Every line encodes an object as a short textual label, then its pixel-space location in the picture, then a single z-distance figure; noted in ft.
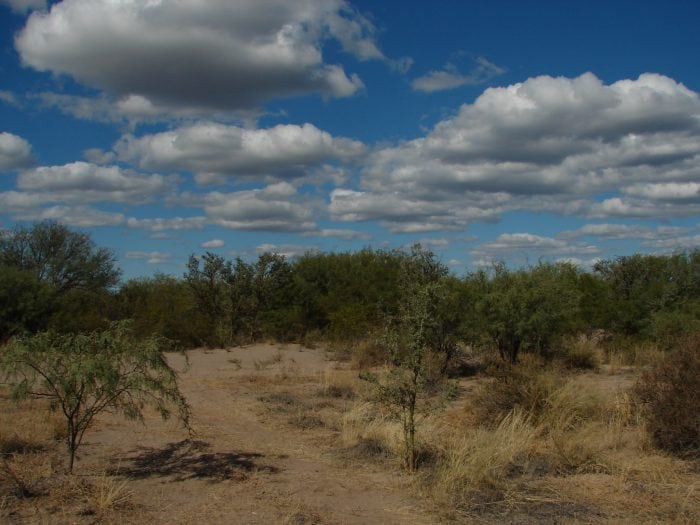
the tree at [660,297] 71.67
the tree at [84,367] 23.61
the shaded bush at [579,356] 59.11
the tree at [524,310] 54.08
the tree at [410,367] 27.66
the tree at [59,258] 107.04
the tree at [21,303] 72.79
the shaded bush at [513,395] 34.63
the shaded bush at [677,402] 28.48
